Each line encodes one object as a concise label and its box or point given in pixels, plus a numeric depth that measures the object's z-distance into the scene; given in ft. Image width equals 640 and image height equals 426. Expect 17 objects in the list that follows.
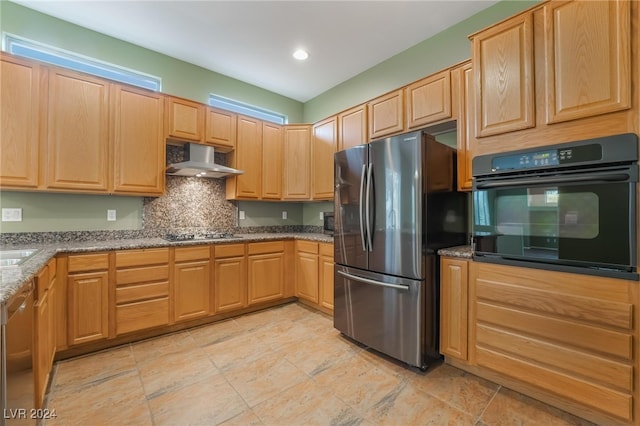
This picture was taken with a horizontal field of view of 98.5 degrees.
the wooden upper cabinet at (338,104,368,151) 10.22
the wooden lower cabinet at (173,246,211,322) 8.88
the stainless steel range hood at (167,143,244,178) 9.56
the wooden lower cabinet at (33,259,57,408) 4.87
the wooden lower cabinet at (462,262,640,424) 4.69
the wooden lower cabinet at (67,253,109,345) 7.20
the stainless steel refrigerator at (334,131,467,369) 6.79
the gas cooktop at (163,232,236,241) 9.75
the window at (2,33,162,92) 8.16
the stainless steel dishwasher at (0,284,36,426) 3.11
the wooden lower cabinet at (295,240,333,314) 10.31
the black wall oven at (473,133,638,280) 4.74
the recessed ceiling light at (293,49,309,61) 10.36
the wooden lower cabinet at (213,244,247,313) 9.75
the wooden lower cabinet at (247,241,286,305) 10.59
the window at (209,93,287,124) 12.09
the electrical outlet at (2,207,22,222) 7.66
